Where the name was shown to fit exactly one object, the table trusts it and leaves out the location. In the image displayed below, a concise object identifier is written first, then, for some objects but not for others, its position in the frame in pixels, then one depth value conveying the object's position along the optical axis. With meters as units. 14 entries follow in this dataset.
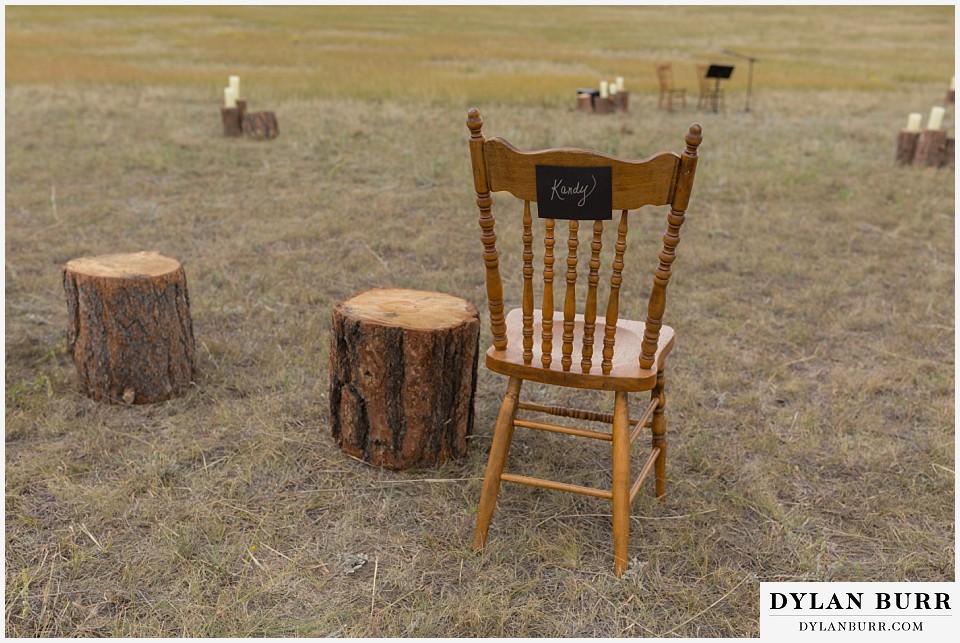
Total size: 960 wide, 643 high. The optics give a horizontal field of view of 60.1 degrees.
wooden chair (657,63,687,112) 14.68
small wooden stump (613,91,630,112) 13.90
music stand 14.80
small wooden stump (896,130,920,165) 9.34
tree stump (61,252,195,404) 3.62
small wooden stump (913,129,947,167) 9.12
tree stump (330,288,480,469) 3.13
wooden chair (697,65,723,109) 15.25
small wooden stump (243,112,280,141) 10.34
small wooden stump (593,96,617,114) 13.53
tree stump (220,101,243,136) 10.48
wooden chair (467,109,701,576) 2.32
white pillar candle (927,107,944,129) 9.18
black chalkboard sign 2.34
